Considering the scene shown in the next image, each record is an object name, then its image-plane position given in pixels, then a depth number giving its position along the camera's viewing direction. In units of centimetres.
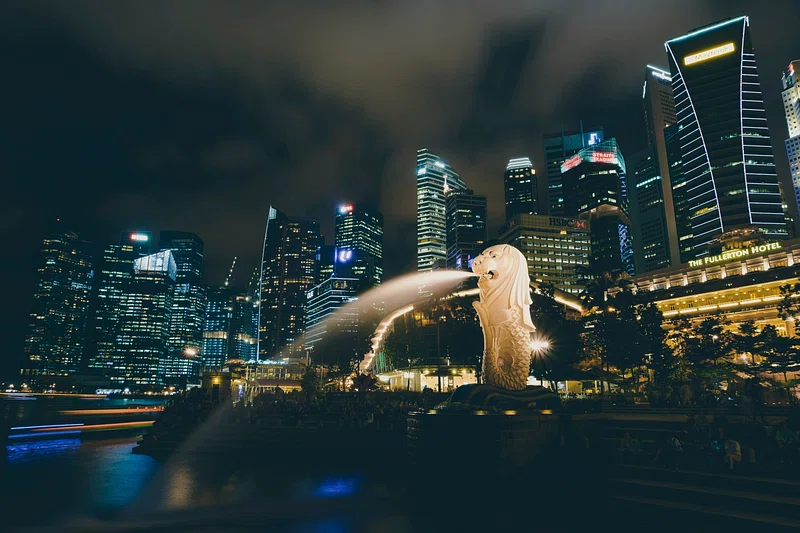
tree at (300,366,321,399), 6470
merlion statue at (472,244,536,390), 1739
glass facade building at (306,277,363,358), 8049
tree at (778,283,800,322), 4102
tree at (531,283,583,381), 4034
